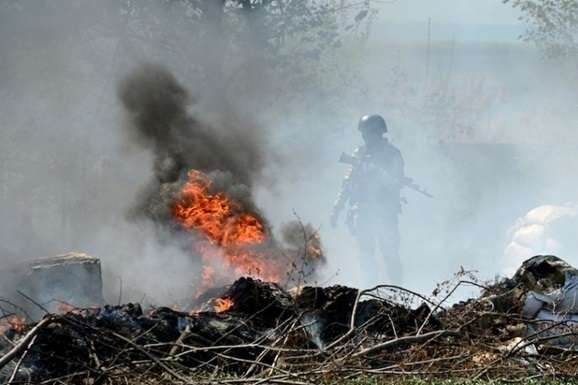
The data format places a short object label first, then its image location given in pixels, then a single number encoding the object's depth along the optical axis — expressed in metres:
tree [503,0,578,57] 43.41
